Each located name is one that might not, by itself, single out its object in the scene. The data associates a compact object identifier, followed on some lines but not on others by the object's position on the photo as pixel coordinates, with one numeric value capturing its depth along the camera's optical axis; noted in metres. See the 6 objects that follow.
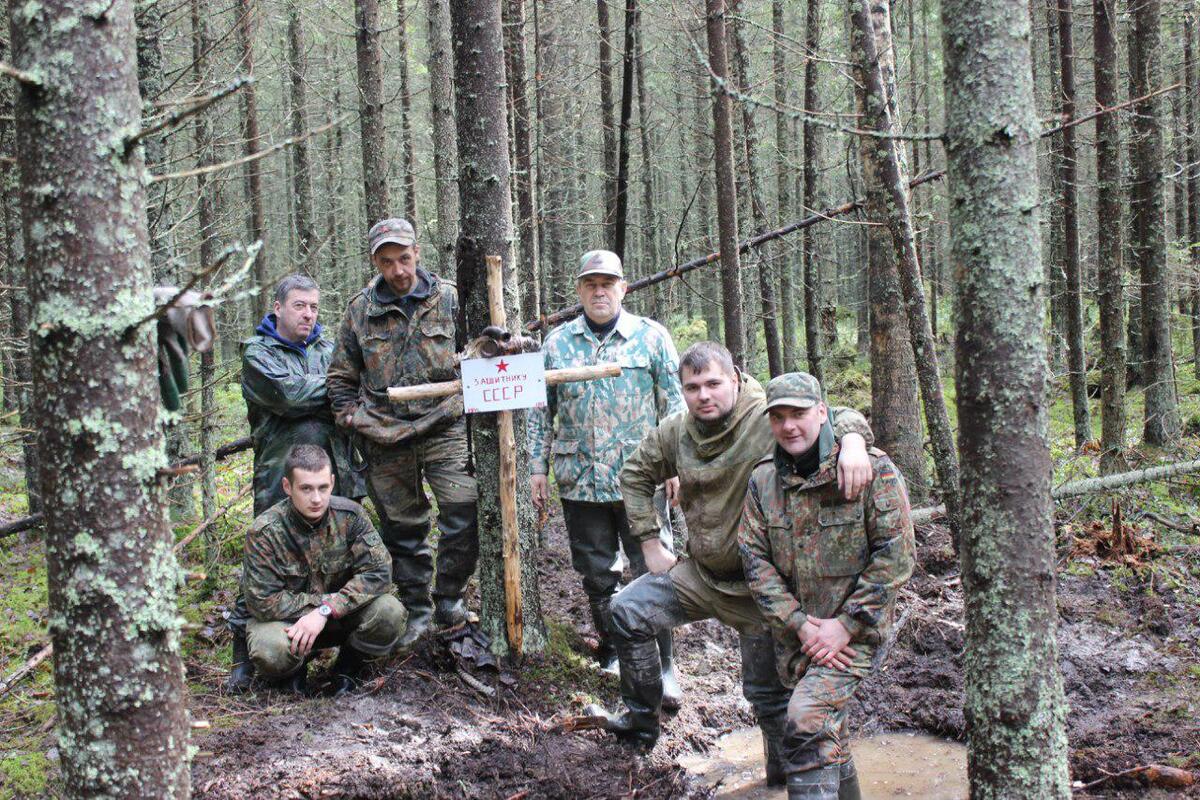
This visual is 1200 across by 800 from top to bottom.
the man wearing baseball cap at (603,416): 5.92
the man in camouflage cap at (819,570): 4.12
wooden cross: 5.65
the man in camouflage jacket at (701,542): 4.83
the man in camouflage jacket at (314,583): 5.47
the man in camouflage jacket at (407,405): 6.01
